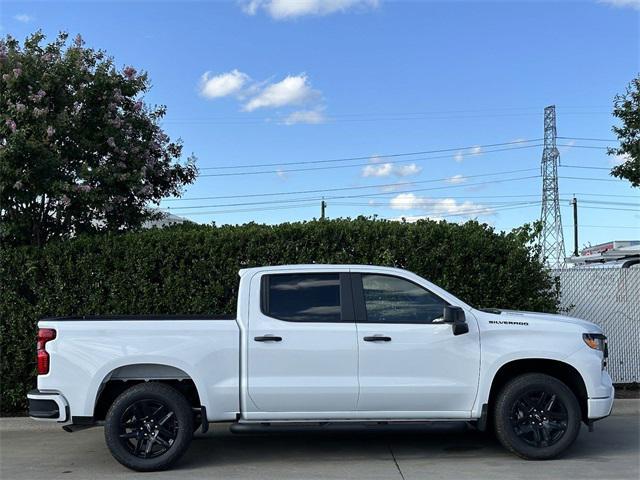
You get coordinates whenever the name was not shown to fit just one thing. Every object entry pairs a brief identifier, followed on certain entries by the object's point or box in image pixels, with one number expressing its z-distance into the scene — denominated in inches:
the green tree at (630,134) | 450.6
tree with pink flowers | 371.2
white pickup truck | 244.4
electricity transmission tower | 1651.1
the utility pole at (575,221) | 1842.3
